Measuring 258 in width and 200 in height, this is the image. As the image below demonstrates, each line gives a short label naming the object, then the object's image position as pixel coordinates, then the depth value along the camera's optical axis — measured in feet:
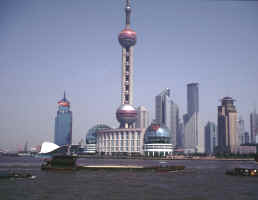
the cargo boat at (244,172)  379.76
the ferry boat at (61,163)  419.21
